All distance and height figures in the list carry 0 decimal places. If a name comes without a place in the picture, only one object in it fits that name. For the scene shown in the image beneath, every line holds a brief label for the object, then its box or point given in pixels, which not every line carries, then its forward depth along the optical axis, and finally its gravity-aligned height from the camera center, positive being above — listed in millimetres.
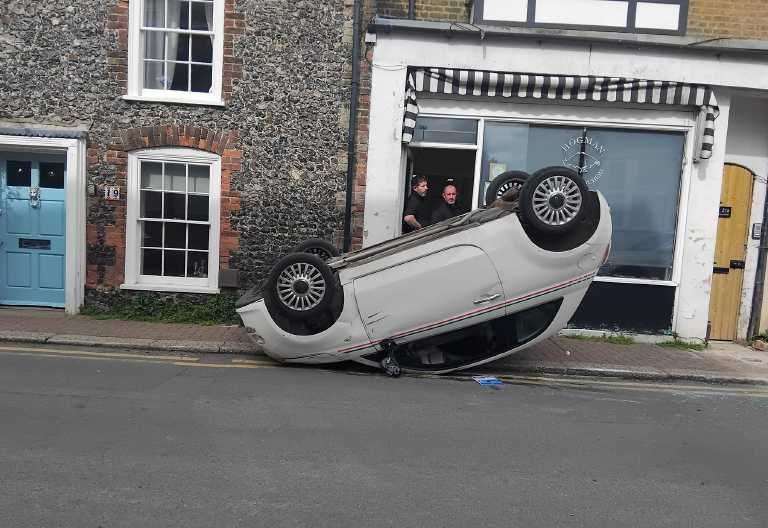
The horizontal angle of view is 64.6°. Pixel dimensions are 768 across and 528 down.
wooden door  9500 -236
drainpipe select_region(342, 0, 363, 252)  8922 +1308
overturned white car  5977 -727
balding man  8484 +165
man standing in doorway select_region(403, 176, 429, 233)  8633 +128
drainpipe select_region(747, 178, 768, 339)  9383 -706
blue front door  9266 -503
